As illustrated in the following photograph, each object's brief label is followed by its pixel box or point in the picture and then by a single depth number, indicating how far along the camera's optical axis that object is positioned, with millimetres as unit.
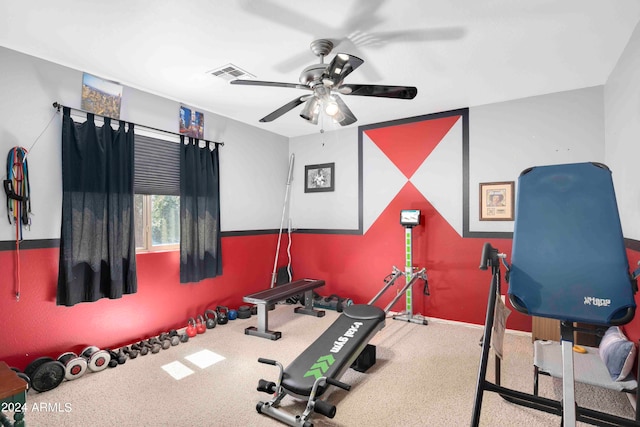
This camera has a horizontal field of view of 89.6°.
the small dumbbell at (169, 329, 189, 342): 3398
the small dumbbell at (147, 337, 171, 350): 3209
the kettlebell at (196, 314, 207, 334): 3615
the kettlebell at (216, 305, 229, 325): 3922
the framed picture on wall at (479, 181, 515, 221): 3664
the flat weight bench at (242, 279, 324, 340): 3533
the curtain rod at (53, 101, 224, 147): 2721
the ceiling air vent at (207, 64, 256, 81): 2885
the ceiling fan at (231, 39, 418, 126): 2144
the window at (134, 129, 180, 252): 3387
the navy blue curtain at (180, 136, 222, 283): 3688
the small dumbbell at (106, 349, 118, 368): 2859
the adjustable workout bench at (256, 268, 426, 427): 2037
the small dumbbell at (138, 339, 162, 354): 3124
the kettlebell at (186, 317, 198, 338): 3521
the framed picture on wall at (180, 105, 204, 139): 3748
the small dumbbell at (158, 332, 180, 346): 3285
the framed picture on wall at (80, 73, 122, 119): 2918
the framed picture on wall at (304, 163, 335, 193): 4926
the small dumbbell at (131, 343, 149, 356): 3075
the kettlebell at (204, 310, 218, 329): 3785
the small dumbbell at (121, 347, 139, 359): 3000
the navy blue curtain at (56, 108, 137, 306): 2748
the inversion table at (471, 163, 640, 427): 1408
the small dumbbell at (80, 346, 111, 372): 2730
